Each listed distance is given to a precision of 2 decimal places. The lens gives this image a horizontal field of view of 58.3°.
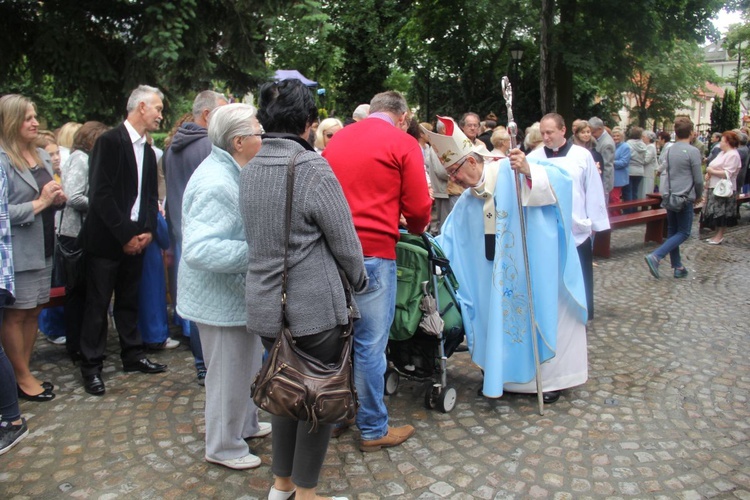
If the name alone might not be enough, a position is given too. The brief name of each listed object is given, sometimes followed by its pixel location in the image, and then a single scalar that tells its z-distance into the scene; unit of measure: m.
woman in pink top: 10.22
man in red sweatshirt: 3.30
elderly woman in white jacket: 2.99
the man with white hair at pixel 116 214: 4.26
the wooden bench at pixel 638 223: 9.14
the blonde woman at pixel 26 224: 3.96
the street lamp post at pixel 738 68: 35.35
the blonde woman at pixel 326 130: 5.95
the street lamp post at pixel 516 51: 17.42
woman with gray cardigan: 2.55
